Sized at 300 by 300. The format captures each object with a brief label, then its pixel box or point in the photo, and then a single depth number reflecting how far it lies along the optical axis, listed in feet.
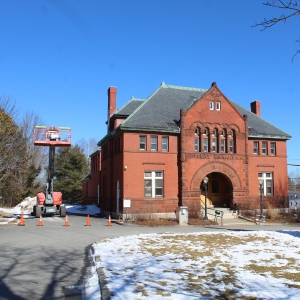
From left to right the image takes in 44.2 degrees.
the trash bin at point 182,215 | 84.53
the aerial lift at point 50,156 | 94.32
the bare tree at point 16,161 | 117.56
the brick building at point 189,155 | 99.71
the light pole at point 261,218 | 94.53
